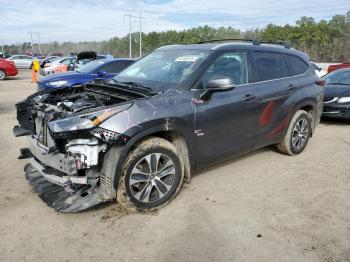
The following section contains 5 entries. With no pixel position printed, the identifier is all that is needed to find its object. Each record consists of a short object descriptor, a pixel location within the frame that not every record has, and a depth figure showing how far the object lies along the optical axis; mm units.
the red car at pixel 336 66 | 15551
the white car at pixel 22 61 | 35625
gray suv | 3611
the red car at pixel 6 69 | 20891
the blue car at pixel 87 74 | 10156
